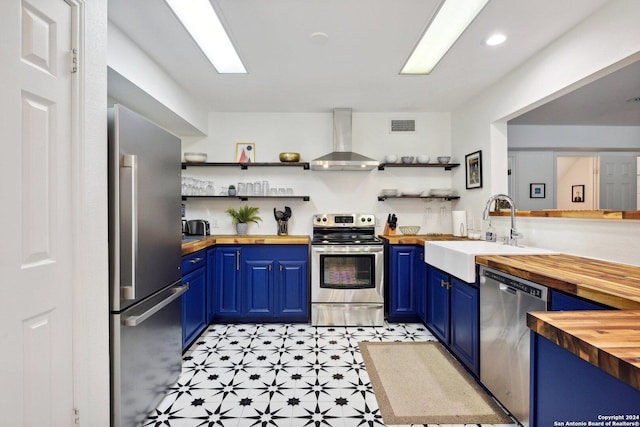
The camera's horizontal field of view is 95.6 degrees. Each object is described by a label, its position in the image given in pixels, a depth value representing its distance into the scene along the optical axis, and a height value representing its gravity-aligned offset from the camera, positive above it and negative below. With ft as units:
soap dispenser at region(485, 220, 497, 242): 8.72 -0.69
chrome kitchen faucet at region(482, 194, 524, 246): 7.69 -0.27
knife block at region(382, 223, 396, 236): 11.89 -0.73
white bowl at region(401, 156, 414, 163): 11.68 +2.19
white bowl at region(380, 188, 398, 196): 11.76 +0.87
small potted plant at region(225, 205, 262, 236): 11.72 -0.13
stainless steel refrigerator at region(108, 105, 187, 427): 4.67 -0.87
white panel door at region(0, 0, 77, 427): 3.21 +0.00
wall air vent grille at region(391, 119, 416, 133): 12.31 +3.75
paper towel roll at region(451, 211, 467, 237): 10.72 -0.37
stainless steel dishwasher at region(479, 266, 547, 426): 4.96 -2.33
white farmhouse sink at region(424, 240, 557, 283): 6.45 -0.96
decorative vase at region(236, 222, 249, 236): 11.70 -0.61
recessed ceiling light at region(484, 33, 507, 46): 6.70 +4.09
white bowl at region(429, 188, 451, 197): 11.72 +0.86
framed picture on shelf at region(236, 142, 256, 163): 12.15 +2.60
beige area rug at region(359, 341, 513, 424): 5.64 -3.93
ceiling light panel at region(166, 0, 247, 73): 5.89 +4.25
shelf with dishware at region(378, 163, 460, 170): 11.71 +1.97
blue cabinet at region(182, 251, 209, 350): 7.75 -2.42
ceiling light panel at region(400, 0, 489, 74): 5.90 +4.25
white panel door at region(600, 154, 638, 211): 14.33 +1.70
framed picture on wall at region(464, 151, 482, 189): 10.11 +1.60
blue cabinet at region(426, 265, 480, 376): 6.57 -2.66
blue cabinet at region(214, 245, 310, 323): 10.11 -2.44
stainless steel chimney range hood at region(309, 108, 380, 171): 11.22 +2.80
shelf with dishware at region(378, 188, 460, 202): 11.67 +0.74
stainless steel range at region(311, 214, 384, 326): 10.08 -2.51
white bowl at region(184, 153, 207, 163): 11.46 +2.22
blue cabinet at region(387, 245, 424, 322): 10.23 -2.39
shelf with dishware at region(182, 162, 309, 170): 11.46 +1.98
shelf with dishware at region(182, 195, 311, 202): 11.42 +0.68
